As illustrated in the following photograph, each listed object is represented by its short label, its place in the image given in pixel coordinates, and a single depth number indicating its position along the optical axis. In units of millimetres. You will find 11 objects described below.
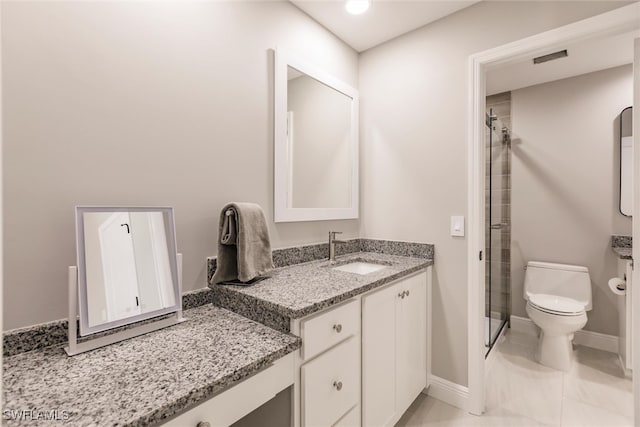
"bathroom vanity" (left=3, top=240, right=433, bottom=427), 809
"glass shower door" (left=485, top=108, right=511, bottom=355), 2604
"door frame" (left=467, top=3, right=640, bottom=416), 1844
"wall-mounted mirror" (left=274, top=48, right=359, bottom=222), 1787
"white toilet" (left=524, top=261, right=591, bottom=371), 2287
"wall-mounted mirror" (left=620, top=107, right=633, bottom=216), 2459
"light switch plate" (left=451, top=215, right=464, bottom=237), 1910
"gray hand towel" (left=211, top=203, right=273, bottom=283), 1410
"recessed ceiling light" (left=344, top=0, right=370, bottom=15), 1781
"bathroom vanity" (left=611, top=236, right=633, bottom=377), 2135
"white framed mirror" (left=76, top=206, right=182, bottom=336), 1045
